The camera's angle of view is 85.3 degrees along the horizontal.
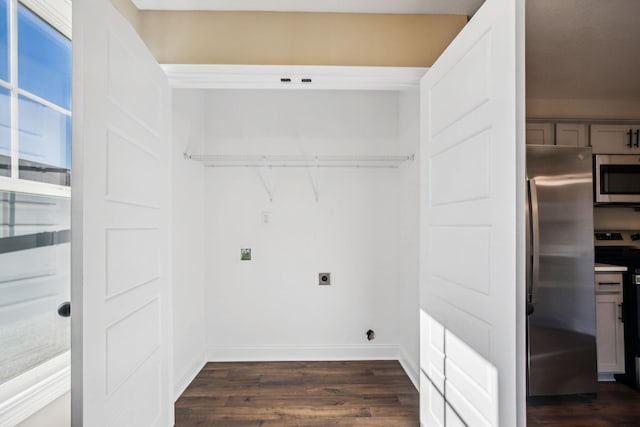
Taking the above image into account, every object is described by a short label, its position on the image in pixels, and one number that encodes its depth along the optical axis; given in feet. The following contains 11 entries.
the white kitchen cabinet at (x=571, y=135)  10.80
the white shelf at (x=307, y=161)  9.69
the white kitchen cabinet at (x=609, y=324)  8.90
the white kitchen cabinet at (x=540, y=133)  10.82
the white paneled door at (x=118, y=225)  3.73
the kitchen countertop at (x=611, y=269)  8.87
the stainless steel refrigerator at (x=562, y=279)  7.95
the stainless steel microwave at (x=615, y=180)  10.05
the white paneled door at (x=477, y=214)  3.92
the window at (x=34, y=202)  4.07
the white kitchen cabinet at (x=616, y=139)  10.76
